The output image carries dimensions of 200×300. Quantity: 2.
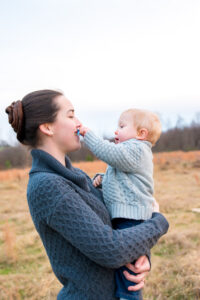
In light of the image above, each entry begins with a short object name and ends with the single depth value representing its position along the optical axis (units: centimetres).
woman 118
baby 148
